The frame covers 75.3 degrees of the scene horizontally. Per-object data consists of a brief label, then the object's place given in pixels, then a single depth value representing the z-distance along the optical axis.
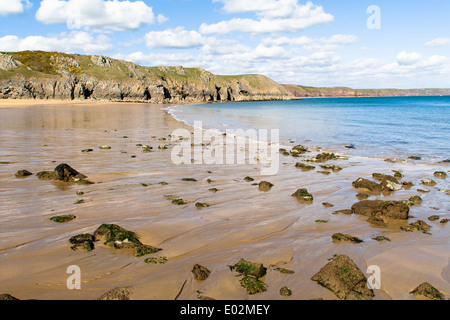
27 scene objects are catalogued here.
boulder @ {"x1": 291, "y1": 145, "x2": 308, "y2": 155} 17.75
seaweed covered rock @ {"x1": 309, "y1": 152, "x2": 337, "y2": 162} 15.16
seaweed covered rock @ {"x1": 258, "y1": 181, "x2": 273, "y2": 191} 9.63
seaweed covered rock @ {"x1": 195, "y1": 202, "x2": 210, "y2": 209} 7.71
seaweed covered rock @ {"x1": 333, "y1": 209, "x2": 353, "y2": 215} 7.78
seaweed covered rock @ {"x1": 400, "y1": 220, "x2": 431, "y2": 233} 6.78
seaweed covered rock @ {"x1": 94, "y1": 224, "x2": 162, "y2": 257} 5.32
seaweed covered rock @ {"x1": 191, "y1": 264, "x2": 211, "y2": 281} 4.56
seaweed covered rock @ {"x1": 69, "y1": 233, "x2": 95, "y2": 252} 5.25
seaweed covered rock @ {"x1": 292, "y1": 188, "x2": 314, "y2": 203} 8.60
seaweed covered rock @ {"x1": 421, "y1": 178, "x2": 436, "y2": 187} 10.87
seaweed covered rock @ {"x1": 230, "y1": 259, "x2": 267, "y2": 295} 4.35
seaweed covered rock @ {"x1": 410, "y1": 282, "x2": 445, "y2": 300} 4.25
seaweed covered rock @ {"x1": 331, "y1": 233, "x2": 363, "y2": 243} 6.13
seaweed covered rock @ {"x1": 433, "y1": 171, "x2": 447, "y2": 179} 12.18
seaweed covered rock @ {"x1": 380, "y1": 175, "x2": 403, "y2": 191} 10.01
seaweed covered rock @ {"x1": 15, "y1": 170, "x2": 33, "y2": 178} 9.53
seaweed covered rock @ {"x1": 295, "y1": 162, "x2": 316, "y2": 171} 12.99
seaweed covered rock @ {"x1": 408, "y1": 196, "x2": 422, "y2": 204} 8.69
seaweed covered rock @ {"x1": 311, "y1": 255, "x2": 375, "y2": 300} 4.30
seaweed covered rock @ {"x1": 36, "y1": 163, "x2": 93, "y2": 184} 9.27
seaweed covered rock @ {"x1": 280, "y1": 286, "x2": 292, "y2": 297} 4.26
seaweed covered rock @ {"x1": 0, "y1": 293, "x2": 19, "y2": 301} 3.71
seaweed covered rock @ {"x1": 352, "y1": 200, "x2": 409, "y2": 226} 7.31
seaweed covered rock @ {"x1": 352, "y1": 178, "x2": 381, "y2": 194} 9.88
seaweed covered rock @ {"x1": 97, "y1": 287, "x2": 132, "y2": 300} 3.93
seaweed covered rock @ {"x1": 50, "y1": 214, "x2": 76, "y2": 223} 6.35
